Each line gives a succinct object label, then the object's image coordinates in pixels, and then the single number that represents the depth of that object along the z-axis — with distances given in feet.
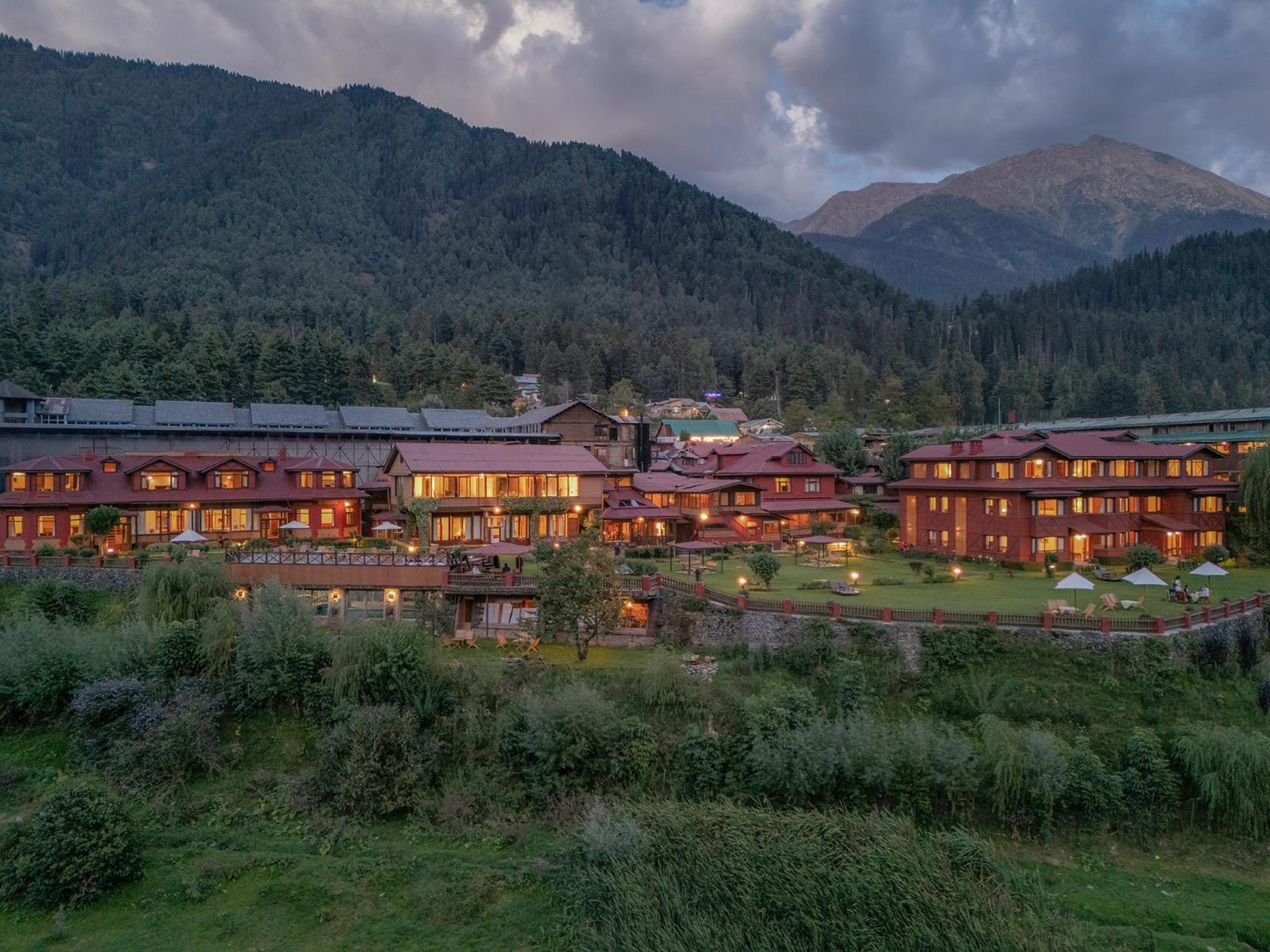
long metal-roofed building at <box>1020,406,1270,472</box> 178.50
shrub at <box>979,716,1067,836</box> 66.90
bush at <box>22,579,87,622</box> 99.50
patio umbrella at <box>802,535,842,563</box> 124.67
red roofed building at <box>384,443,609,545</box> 146.00
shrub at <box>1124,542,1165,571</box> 112.68
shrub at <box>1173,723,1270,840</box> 66.23
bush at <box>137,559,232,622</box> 92.17
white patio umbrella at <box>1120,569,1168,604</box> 93.97
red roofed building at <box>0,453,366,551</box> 129.80
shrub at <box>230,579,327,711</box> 81.97
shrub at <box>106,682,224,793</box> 73.00
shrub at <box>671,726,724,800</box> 72.02
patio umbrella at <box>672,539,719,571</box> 118.73
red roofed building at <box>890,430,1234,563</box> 131.95
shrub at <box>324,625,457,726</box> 79.15
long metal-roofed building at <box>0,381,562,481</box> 175.11
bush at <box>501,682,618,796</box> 72.43
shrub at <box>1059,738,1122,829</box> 67.56
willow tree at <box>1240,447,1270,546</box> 129.80
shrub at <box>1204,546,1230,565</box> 126.82
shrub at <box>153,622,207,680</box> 83.51
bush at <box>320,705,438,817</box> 70.33
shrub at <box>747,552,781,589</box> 105.29
